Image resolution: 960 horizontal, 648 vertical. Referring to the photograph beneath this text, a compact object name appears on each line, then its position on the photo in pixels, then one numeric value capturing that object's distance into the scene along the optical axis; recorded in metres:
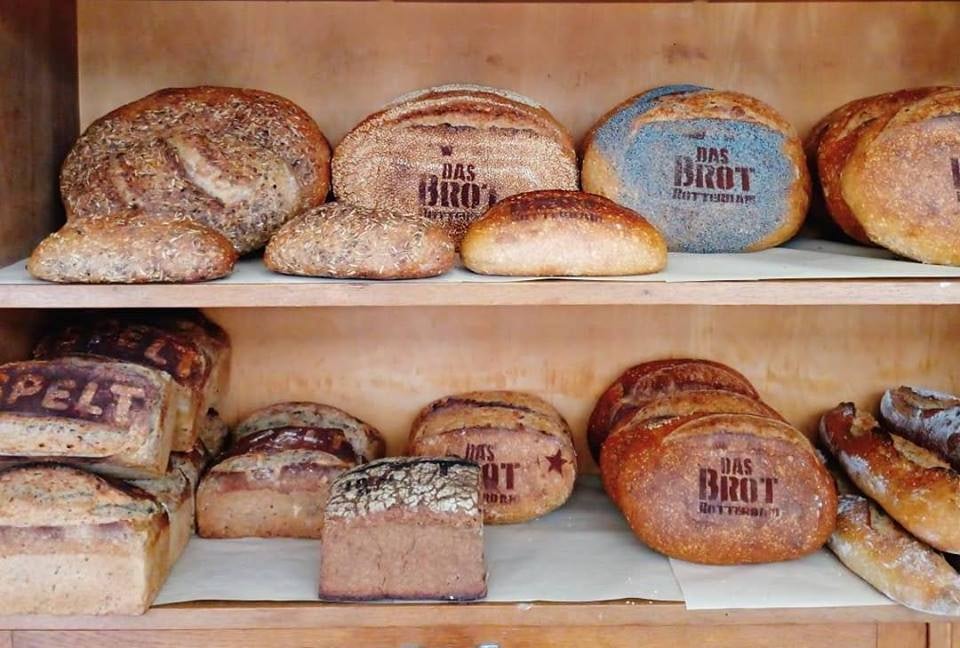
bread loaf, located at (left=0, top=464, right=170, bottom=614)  1.40
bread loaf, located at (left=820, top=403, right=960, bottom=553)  1.46
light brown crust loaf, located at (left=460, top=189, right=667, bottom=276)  1.40
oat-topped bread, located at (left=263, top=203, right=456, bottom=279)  1.38
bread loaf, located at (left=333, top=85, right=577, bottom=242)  1.63
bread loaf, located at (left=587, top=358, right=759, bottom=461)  1.77
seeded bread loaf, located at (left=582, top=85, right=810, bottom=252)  1.63
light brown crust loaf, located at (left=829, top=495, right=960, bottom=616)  1.43
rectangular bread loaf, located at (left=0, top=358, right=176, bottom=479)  1.39
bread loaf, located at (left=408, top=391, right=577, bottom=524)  1.68
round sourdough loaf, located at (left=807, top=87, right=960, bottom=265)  1.46
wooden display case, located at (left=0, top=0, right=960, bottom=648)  1.74
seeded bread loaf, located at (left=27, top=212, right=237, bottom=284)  1.35
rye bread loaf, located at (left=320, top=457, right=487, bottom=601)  1.43
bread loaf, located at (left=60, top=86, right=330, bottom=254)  1.52
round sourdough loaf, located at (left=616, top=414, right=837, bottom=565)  1.53
